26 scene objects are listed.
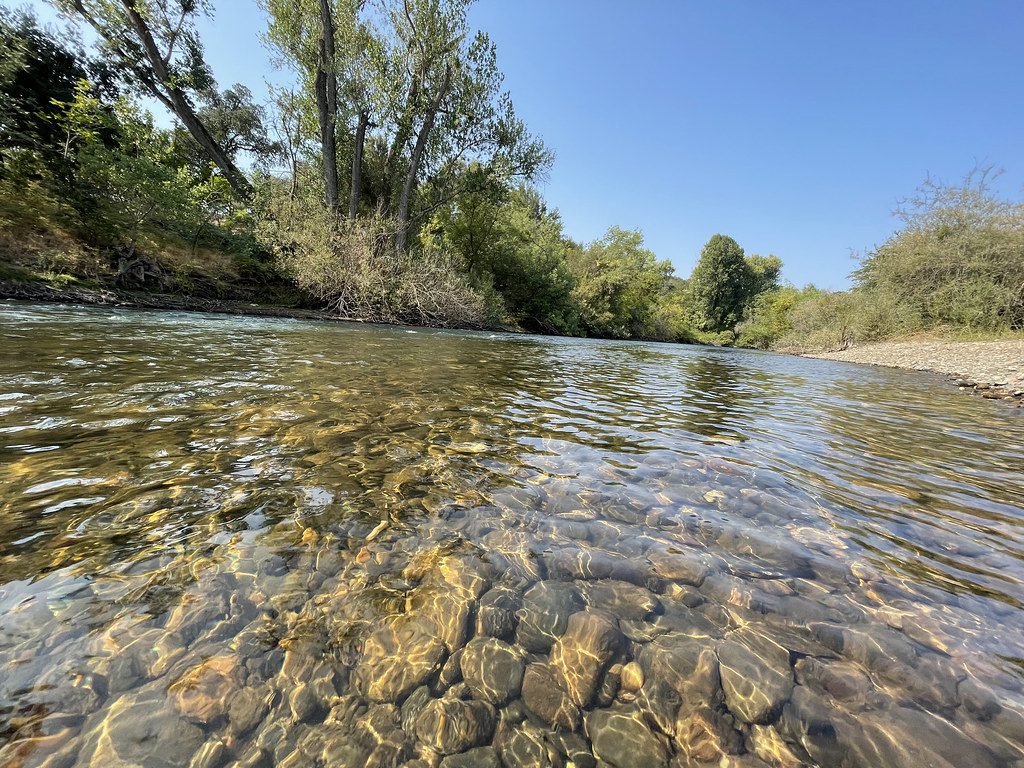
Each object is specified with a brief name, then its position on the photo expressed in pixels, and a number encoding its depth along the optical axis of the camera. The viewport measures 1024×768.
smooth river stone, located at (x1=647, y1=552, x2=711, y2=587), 2.06
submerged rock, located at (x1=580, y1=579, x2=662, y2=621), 1.83
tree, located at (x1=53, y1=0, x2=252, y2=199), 18.34
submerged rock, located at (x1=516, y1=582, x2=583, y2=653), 1.68
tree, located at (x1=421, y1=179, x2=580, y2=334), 26.55
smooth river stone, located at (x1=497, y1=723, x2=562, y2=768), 1.22
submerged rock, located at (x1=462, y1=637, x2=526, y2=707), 1.44
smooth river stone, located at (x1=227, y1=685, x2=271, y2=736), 1.24
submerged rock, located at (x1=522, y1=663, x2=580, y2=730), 1.37
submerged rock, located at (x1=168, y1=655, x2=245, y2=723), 1.28
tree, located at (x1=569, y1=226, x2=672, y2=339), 36.00
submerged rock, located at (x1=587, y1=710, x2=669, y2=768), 1.24
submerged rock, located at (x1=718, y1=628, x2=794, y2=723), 1.43
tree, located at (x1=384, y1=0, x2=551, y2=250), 19.08
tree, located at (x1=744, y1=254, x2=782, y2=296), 57.50
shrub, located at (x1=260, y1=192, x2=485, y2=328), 17.84
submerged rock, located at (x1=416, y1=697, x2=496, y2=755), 1.25
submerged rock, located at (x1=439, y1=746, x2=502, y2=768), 1.20
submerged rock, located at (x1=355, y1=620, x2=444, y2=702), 1.42
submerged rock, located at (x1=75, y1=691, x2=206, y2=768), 1.13
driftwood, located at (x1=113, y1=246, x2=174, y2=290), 13.87
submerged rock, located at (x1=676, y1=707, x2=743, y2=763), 1.29
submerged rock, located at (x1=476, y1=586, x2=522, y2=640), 1.71
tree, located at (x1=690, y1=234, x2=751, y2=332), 55.16
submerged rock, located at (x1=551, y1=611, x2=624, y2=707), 1.49
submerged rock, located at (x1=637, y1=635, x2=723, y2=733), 1.43
